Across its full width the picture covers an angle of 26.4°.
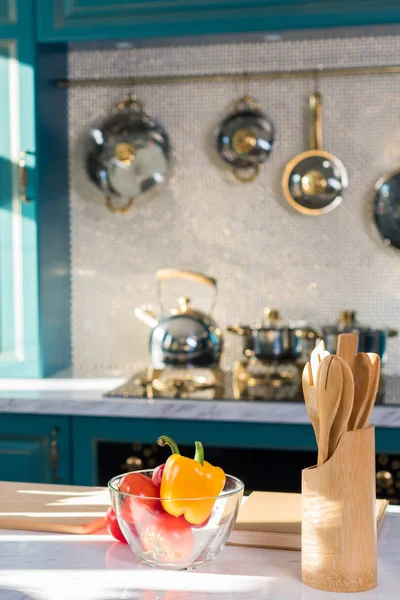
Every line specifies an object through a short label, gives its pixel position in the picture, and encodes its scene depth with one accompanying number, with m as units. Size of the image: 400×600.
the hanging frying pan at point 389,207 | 2.71
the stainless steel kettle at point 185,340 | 2.46
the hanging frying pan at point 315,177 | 2.74
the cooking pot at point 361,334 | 2.47
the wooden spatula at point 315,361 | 1.04
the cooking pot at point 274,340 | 2.49
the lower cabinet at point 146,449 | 2.22
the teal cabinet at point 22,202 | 2.62
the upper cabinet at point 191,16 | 2.39
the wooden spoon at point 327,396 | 1.00
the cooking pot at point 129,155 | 2.86
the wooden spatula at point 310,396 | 1.04
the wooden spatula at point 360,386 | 1.04
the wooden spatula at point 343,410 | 1.01
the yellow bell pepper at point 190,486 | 1.03
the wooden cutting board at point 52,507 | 1.26
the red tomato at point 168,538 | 1.04
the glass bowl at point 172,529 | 1.04
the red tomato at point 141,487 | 1.05
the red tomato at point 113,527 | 1.19
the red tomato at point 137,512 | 1.04
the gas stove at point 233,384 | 2.31
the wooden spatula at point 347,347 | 1.05
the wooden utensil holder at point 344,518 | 1.02
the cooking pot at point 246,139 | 2.79
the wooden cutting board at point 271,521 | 1.20
